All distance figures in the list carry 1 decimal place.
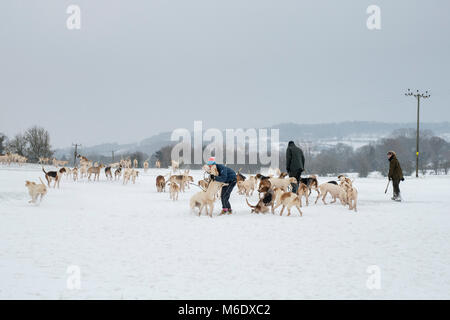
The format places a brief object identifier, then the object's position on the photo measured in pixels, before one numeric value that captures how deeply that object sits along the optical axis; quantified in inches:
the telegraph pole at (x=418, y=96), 1657.2
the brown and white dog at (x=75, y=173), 1049.1
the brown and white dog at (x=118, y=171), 1149.5
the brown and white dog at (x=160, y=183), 789.2
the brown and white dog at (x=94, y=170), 1092.7
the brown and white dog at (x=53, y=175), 783.1
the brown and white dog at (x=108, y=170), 1122.0
